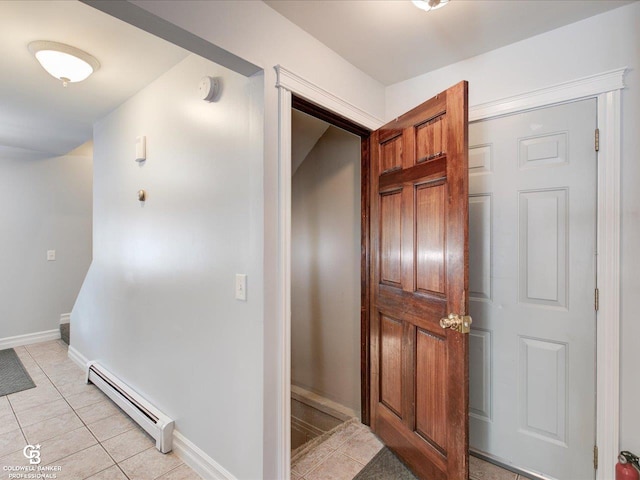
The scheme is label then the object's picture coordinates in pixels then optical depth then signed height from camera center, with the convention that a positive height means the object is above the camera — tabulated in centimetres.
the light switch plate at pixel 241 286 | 152 -24
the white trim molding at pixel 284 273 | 149 -17
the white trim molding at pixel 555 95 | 151 +72
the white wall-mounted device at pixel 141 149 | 228 +62
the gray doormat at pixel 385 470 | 173 -131
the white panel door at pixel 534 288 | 159 -29
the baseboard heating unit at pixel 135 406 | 194 -118
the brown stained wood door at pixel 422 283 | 145 -26
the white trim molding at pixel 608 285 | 149 -24
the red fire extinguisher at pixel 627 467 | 139 -103
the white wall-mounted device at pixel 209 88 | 169 +78
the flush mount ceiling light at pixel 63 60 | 174 +99
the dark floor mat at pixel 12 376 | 274 -130
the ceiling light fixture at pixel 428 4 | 135 +99
